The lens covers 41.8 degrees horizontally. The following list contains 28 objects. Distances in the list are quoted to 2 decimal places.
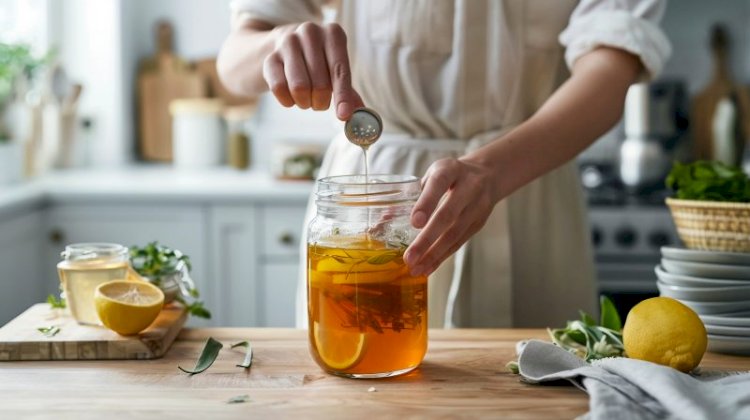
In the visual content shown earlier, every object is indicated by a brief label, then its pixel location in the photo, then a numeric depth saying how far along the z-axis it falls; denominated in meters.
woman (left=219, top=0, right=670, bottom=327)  1.41
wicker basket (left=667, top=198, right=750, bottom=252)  1.23
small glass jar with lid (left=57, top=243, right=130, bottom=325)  1.29
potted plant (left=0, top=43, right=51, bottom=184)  2.85
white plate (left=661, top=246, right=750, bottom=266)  1.20
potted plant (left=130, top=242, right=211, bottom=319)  1.36
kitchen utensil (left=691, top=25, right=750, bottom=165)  3.21
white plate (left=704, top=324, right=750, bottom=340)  1.19
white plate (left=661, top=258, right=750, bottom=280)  1.20
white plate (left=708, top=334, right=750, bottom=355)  1.19
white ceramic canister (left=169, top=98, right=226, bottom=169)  3.38
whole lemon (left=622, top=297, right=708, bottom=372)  1.08
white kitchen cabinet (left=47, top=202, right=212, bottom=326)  2.82
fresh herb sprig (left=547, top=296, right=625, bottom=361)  1.18
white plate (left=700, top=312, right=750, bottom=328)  1.20
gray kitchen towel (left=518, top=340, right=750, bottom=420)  0.93
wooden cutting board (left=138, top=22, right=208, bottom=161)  3.49
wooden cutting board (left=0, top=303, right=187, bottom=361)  1.18
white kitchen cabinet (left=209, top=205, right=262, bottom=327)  2.81
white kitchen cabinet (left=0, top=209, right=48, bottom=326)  2.59
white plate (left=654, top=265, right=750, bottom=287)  1.20
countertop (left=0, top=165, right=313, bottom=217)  2.79
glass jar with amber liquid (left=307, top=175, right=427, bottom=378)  1.05
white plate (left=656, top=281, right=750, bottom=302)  1.20
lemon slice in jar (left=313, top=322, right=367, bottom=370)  1.07
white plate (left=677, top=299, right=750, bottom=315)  1.21
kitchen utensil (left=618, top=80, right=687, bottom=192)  2.92
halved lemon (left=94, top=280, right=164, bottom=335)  1.20
